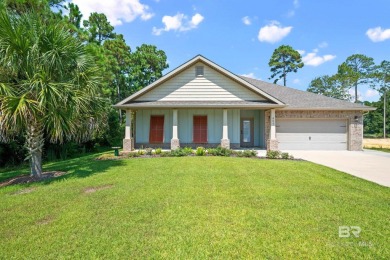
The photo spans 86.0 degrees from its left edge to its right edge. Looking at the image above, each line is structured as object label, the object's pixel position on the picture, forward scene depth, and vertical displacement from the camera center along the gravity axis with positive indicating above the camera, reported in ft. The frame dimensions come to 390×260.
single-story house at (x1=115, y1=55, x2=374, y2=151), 47.34 +3.91
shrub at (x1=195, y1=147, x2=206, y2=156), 39.10 -3.65
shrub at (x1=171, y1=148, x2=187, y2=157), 39.27 -3.87
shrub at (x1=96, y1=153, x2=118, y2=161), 38.33 -4.65
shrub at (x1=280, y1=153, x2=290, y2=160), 36.11 -4.06
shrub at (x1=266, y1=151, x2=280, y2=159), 36.88 -3.96
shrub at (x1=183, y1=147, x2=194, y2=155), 40.04 -3.58
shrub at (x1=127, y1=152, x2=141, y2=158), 39.17 -4.23
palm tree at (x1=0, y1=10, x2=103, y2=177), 21.59 +5.90
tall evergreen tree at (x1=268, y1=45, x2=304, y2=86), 141.79 +49.69
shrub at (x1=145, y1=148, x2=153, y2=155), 41.05 -3.85
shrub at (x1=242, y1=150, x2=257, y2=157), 38.63 -3.84
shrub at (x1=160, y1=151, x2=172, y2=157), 39.46 -4.09
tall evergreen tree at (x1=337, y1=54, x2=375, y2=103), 147.95 +47.26
